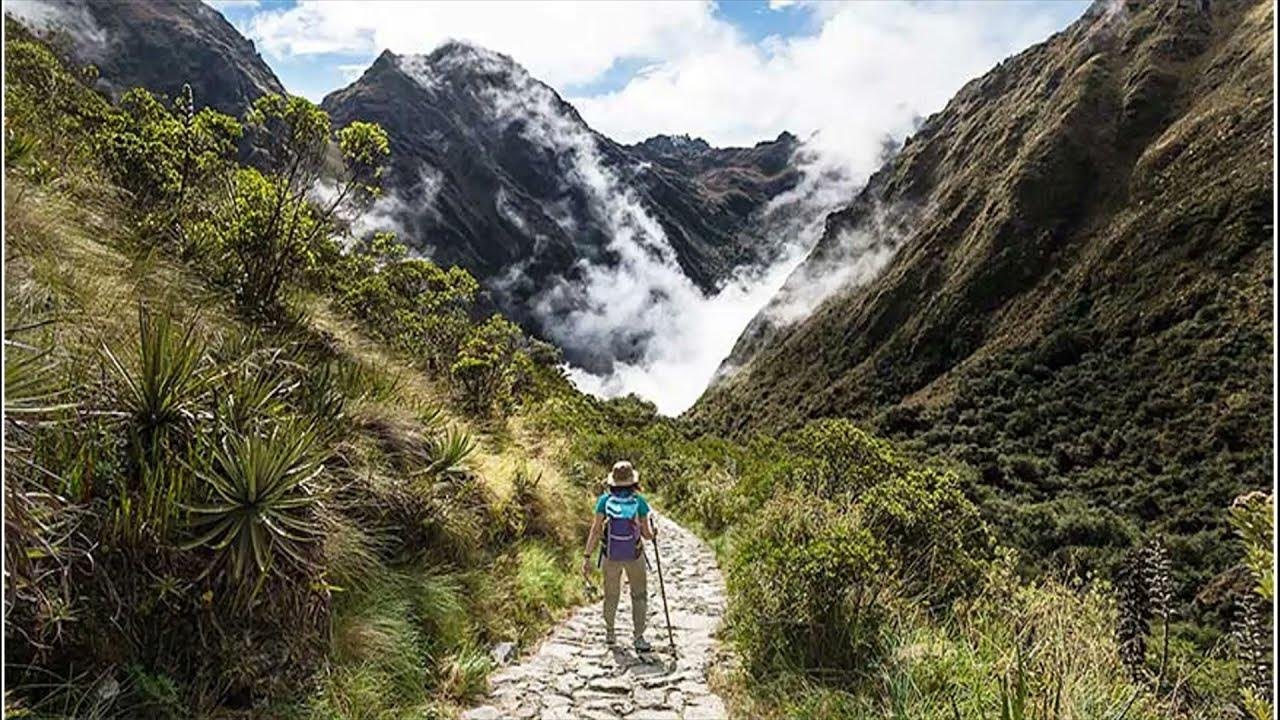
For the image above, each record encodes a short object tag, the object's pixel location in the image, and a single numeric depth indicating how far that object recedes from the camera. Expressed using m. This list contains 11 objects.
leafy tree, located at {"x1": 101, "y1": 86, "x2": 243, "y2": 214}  9.74
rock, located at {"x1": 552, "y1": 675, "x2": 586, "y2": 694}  6.29
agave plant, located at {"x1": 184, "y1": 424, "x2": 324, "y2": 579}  4.13
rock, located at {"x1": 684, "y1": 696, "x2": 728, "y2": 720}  5.72
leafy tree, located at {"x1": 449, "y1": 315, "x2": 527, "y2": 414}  14.41
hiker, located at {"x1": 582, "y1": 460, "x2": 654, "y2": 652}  7.77
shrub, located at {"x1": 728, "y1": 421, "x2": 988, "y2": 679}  6.24
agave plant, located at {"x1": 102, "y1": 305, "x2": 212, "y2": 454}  4.27
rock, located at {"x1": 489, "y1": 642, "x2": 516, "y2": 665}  6.63
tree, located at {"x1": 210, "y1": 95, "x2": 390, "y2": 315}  8.71
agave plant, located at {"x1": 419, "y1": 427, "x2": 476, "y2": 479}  7.79
